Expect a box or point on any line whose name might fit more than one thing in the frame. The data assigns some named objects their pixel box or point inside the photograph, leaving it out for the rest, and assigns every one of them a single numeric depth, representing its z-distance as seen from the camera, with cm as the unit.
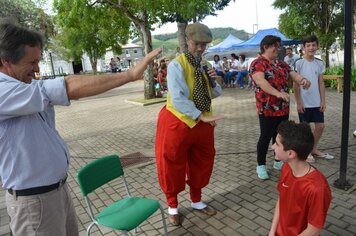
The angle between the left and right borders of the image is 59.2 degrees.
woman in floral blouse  386
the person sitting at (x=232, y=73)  1557
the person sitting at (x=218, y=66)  1589
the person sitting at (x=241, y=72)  1508
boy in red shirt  197
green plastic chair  245
